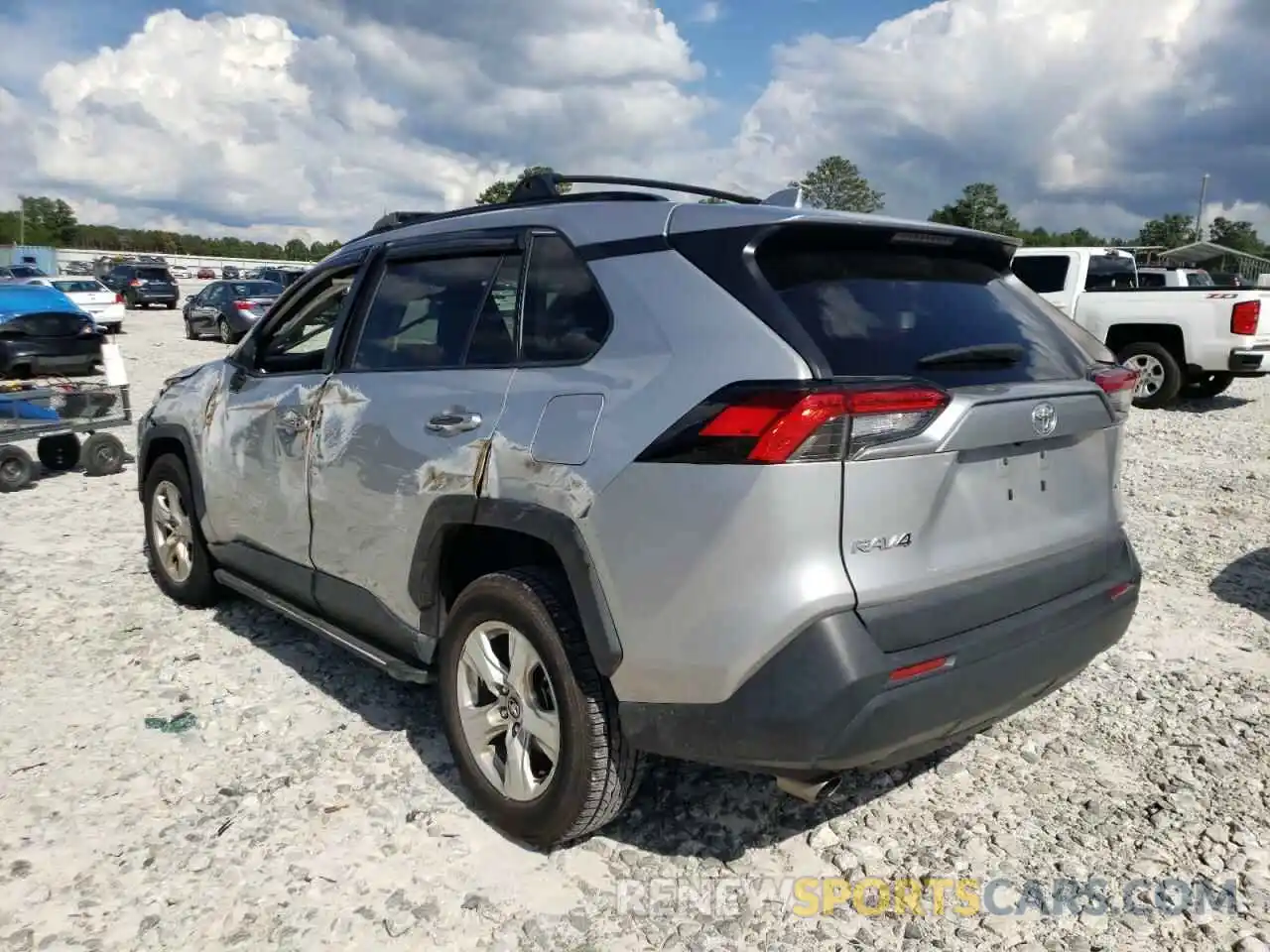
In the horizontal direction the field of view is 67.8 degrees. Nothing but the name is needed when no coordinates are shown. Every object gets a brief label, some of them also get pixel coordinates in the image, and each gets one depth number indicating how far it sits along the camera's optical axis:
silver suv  2.20
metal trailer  7.54
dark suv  38.72
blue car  8.70
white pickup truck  11.24
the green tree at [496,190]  57.37
